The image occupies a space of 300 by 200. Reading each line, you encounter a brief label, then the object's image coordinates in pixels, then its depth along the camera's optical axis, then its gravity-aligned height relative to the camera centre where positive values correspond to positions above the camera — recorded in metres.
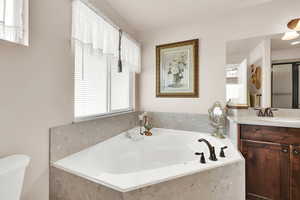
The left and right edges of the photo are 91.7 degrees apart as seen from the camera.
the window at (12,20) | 0.89 +0.49
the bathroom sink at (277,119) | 1.72 -0.25
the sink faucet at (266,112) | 1.85 -0.18
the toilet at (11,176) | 0.76 -0.43
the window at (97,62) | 1.44 +0.44
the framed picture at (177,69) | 2.22 +0.46
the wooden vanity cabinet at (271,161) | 1.43 -0.65
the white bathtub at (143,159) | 0.97 -0.57
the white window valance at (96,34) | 1.37 +0.71
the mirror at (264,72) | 1.80 +0.35
